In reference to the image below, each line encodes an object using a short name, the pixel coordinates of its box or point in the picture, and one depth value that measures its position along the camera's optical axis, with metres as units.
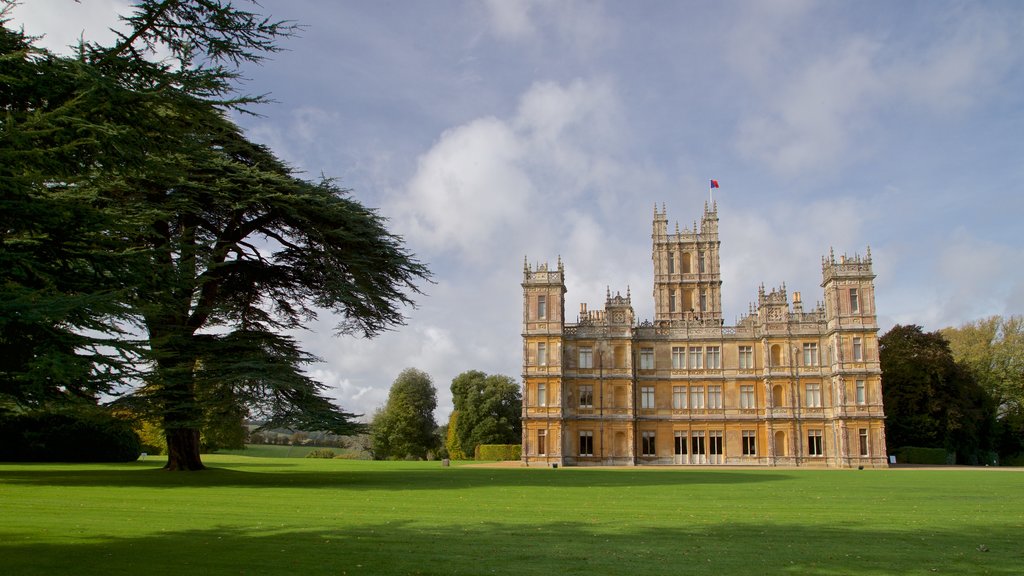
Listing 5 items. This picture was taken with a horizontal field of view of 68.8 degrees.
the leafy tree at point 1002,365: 50.44
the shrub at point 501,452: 50.91
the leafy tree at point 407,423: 59.91
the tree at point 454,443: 58.78
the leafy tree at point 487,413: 57.09
